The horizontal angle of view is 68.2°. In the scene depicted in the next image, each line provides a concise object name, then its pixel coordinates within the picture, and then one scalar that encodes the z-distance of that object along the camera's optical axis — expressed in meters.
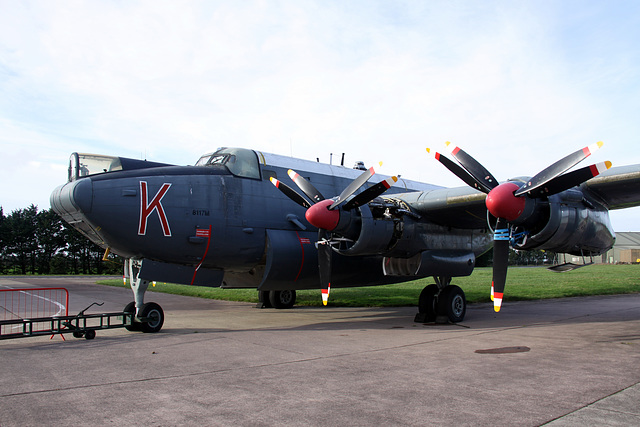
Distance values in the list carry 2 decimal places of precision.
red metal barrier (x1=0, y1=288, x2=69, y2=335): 14.73
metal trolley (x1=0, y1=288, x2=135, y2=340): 9.75
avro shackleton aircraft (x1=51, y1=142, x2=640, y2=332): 10.08
